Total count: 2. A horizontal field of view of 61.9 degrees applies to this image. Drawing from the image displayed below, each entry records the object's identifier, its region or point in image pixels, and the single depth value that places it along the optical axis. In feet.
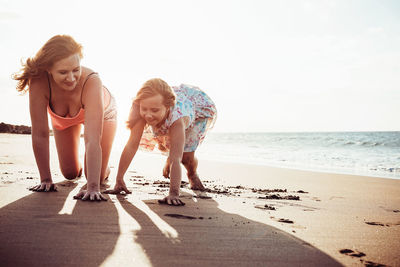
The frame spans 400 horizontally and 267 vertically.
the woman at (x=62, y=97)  9.17
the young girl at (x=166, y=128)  10.67
